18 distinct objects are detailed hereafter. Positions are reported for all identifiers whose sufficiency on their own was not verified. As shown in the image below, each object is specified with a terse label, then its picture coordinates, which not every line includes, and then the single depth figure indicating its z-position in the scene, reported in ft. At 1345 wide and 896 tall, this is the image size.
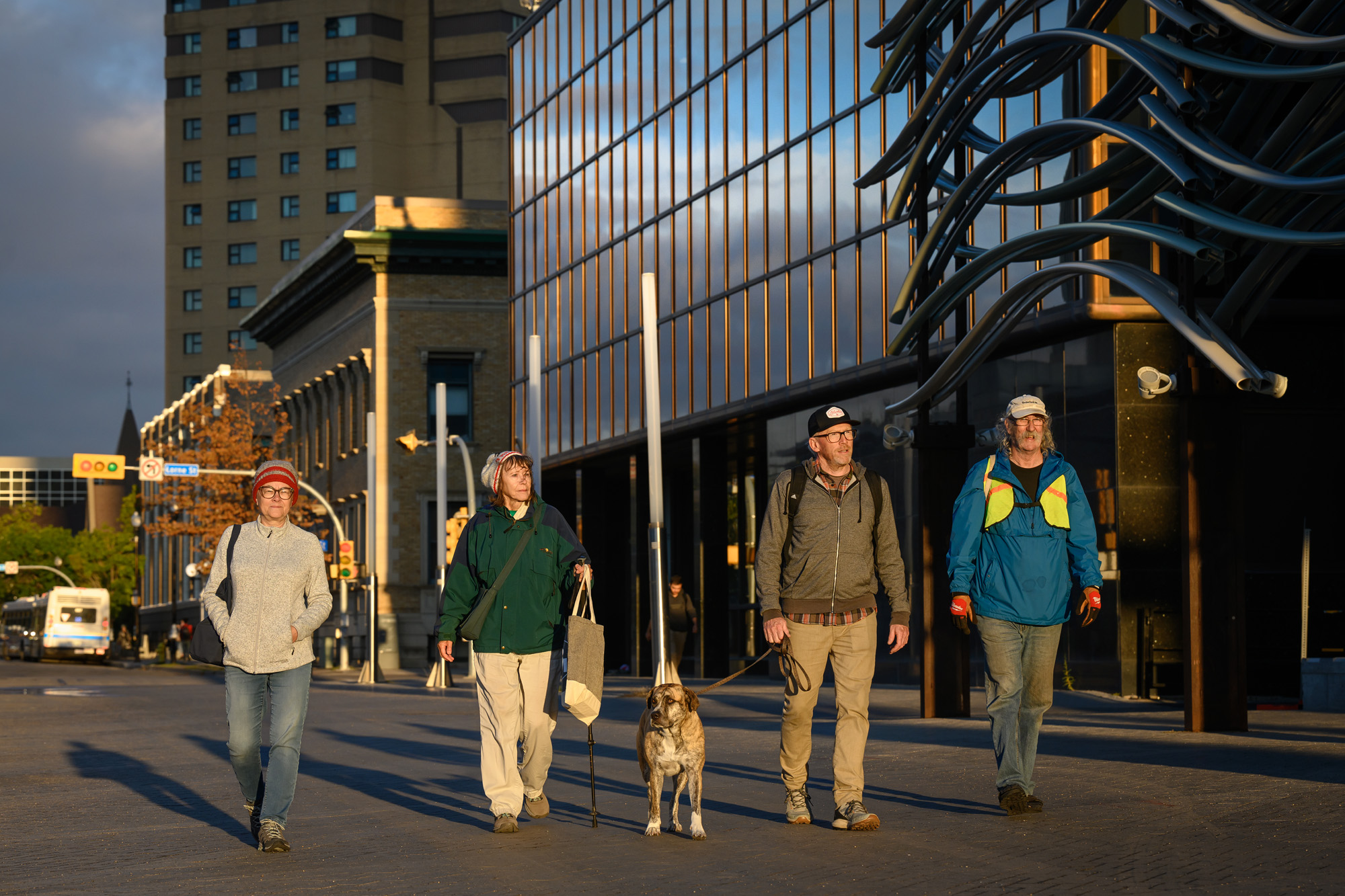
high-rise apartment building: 346.74
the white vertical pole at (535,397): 91.15
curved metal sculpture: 48.16
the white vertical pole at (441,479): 112.06
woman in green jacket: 32.50
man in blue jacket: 31.96
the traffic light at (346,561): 143.95
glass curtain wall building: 99.19
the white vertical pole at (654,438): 71.29
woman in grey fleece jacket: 30.66
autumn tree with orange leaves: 205.16
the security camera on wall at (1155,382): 49.62
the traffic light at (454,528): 111.04
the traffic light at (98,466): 141.49
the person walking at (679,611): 87.97
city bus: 239.50
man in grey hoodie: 31.37
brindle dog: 30.71
